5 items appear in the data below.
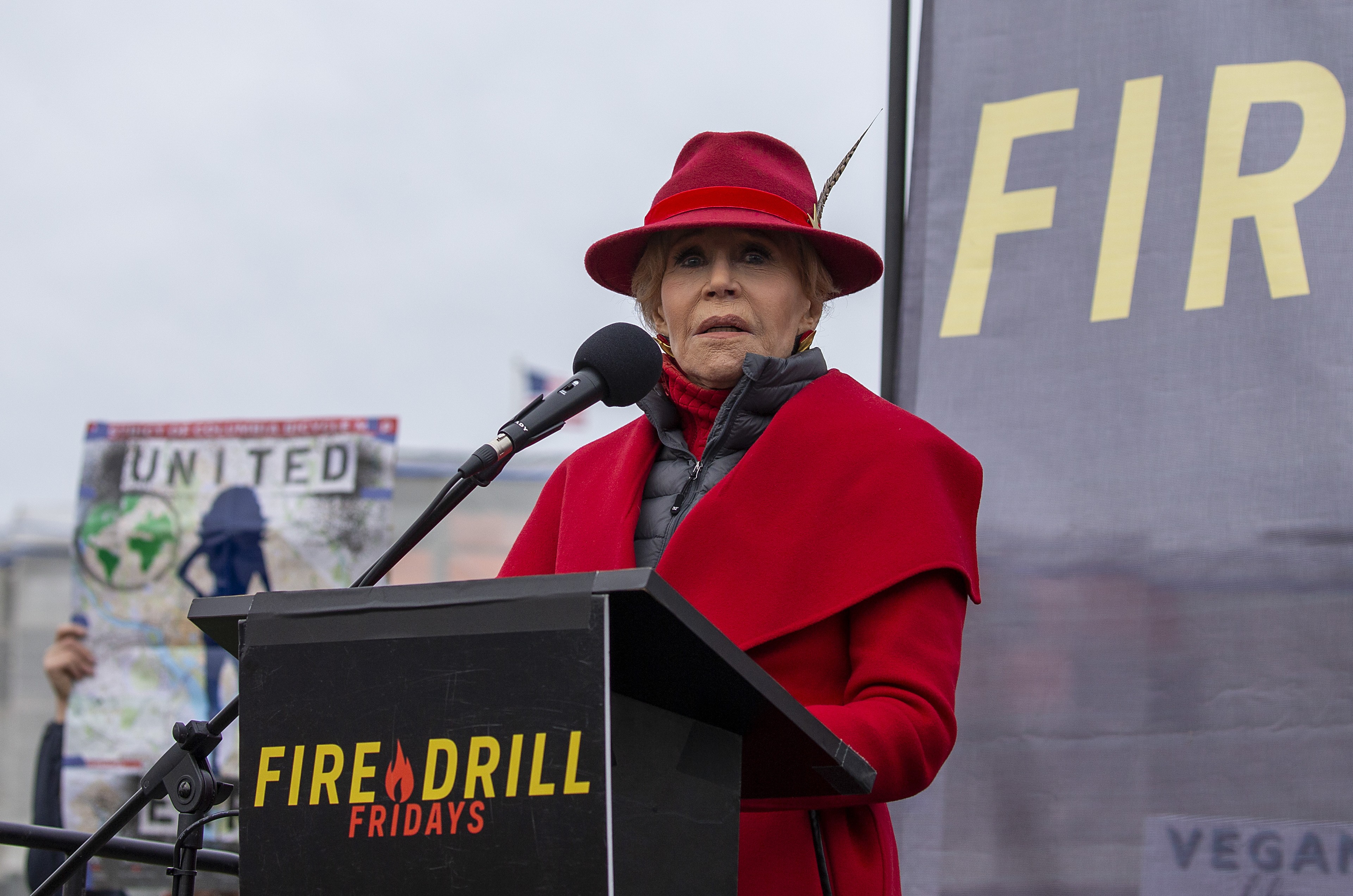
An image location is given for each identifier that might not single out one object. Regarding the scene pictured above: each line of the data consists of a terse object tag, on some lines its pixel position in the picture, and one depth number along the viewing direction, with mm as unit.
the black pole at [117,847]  3147
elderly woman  2867
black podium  2590
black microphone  2862
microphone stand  2810
